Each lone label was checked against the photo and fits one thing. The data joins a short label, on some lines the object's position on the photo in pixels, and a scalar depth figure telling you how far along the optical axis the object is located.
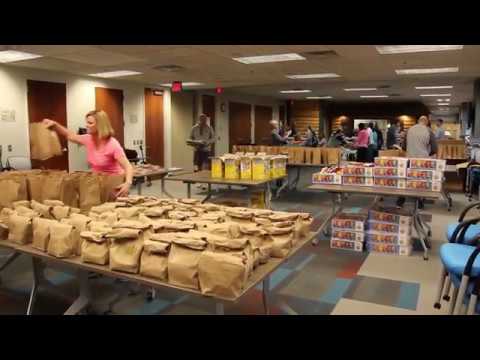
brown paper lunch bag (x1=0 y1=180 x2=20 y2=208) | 3.11
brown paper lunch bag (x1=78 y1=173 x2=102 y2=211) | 3.31
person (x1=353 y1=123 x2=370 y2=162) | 11.14
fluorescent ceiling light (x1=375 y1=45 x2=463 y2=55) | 6.46
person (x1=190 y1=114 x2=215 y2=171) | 9.16
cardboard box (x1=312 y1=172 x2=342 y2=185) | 5.06
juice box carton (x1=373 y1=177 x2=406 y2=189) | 4.84
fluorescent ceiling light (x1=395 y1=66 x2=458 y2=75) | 8.88
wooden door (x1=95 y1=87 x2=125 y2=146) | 10.48
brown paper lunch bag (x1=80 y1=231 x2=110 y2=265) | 2.22
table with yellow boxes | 5.53
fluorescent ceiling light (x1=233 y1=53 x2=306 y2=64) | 7.46
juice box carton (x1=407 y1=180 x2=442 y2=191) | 4.68
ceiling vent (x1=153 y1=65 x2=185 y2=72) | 8.52
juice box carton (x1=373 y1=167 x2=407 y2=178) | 4.82
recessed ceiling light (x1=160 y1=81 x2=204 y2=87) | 11.76
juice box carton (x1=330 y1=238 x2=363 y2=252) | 4.86
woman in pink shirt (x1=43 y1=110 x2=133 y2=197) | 3.54
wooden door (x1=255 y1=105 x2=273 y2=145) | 18.19
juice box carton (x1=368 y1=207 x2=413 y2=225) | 4.69
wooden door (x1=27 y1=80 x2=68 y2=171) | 8.96
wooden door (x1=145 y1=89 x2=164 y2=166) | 12.10
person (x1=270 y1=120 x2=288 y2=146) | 10.05
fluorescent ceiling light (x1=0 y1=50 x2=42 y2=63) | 7.18
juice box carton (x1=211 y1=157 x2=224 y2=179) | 5.83
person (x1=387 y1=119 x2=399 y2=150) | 12.44
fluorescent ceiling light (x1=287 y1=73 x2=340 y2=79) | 9.95
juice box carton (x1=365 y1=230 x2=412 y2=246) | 4.68
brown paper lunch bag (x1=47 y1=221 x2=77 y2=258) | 2.34
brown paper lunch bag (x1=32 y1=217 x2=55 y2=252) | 2.45
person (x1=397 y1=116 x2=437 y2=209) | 6.81
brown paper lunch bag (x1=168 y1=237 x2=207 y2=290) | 1.96
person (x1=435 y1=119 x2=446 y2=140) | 12.21
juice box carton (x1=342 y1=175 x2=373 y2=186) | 4.96
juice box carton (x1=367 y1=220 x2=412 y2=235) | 4.66
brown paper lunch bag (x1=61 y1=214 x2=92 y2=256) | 2.39
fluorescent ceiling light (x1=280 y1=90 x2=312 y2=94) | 15.02
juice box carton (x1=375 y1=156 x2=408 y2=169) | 4.83
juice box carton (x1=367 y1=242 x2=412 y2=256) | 4.68
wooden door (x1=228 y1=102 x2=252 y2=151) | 16.22
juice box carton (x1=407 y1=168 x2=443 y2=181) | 4.69
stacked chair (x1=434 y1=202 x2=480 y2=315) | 2.38
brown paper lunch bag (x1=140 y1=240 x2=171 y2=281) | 2.04
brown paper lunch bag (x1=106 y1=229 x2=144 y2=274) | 2.12
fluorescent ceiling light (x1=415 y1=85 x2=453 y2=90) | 13.07
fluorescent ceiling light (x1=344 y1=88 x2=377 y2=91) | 14.02
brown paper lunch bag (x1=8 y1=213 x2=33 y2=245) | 2.58
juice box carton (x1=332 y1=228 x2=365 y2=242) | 4.86
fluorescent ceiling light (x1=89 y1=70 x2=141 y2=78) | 9.46
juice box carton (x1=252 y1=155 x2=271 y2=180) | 5.66
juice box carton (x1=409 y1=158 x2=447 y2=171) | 4.72
